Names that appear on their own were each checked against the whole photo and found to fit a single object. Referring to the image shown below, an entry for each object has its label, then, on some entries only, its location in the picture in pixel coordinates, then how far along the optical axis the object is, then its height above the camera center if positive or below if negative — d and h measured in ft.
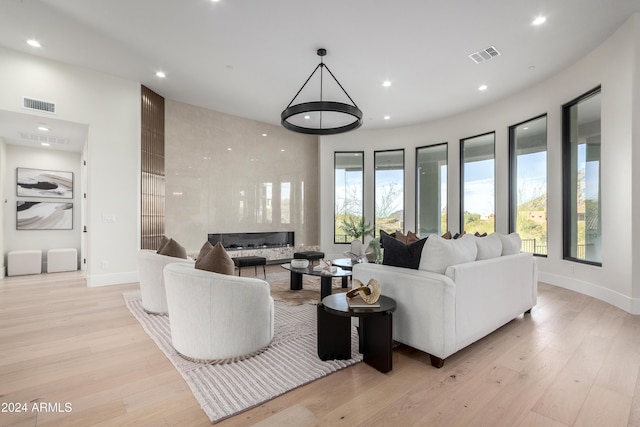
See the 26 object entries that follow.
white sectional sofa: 7.35 -2.09
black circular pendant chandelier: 12.11 +4.38
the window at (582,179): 14.55 +1.79
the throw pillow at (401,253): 8.27 -1.06
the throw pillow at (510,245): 10.61 -1.06
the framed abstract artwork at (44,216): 20.02 -0.14
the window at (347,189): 27.07 +2.25
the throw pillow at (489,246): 9.32 -1.01
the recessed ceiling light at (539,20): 11.62 +7.45
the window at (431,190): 24.05 +1.99
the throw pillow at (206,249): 9.03 -1.03
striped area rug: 6.07 -3.68
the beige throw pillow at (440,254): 7.84 -1.04
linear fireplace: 22.39 -1.98
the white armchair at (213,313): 7.31 -2.42
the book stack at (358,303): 7.31 -2.15
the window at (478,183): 21.02 +2.23
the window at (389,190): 26.03 +2.09
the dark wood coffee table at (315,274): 12.46 -2.68
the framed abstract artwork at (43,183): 20.04 +2.07
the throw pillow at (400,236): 10.69 -0.79
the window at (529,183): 17.66 +1.89
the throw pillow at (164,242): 11.78 -1.08
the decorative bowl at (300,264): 14.07 -2.30
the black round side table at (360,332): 7.18 -2.94
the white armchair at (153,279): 11.01 -2.39
